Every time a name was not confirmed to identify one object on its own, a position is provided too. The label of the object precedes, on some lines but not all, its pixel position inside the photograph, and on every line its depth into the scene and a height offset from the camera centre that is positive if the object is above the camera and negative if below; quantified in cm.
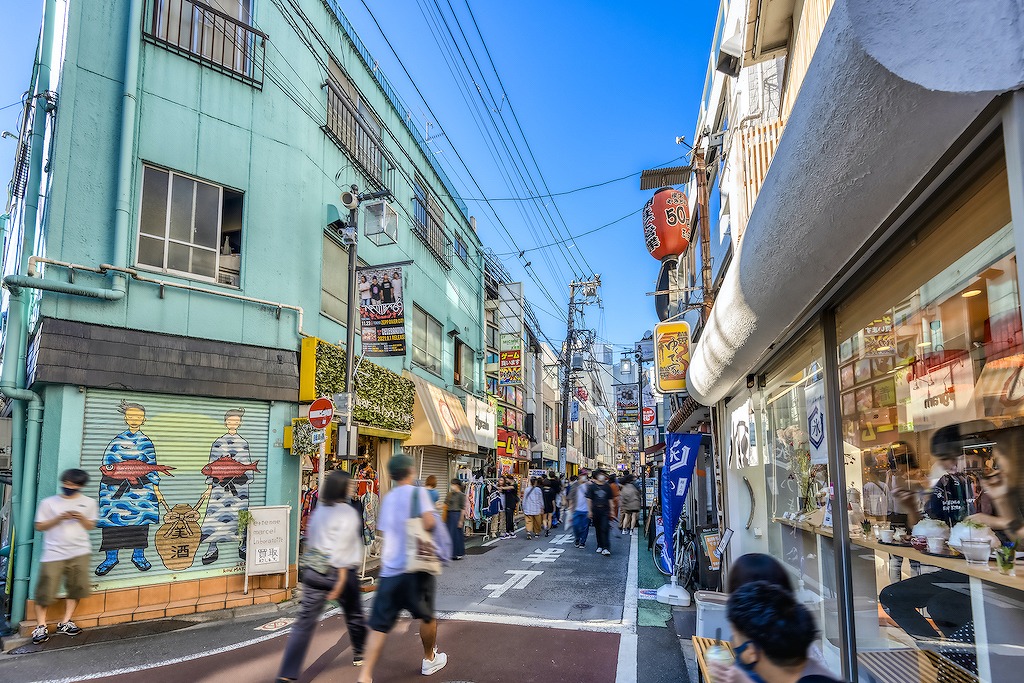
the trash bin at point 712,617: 566 -157
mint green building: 880 +246
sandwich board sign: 971 -160
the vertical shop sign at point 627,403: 3878 +183
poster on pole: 1234 +227
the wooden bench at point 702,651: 440 -160
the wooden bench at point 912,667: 370 -143
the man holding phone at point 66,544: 718 -121
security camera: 1152 +409
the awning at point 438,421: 1606 +33
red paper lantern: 1210 +387
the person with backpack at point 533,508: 1873 -211
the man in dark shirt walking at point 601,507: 1548 -178
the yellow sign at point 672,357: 1134 +132
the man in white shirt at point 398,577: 549 -123
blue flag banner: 986 -55
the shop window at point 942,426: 307 +4
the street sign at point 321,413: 976 +30
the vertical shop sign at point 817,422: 514 +10
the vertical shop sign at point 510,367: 2716 +272
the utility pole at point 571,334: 3114 +489
